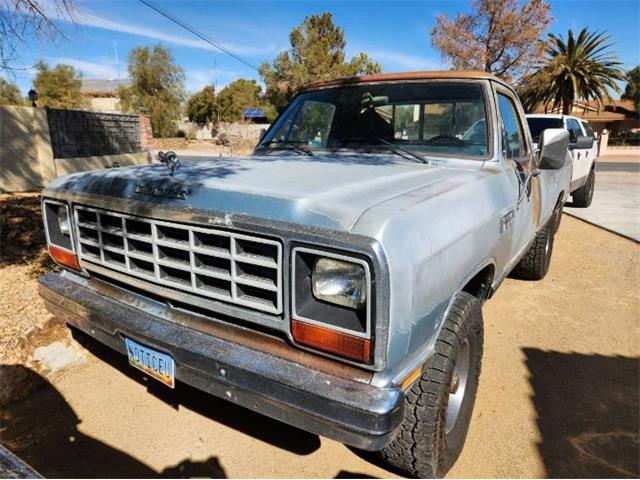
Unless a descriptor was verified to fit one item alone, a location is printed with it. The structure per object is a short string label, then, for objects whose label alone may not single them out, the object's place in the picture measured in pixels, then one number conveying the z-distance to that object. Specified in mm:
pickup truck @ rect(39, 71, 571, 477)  1662
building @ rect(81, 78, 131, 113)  42334
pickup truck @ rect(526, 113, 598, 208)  8570
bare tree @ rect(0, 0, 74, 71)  4543
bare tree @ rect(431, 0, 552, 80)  17375
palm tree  27312
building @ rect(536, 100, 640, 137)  37344
